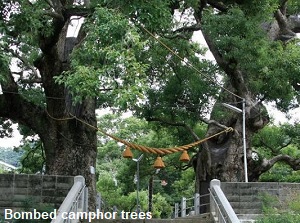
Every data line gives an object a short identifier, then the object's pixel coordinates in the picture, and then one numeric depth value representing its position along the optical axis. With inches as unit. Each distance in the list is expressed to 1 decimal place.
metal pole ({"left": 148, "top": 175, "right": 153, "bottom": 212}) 932.6
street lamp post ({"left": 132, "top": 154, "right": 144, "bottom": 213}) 876.5
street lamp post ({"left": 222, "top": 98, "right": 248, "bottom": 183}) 513.3
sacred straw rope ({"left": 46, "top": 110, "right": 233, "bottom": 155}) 445.5
